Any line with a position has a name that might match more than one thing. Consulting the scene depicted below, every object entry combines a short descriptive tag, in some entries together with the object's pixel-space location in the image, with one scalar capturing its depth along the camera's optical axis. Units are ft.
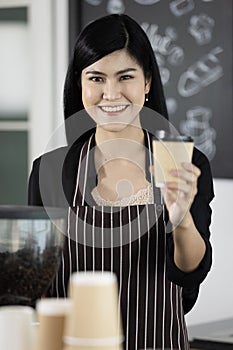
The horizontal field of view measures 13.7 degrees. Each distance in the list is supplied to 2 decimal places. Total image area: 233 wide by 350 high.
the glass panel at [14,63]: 12.62
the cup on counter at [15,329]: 4.22
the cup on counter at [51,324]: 4.10
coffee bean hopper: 4.91
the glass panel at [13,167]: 12.95
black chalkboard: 10.86
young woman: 6.71
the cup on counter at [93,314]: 3.69
